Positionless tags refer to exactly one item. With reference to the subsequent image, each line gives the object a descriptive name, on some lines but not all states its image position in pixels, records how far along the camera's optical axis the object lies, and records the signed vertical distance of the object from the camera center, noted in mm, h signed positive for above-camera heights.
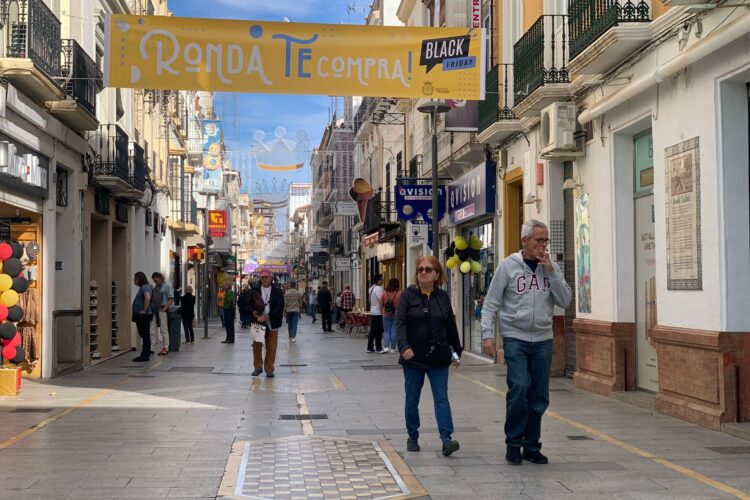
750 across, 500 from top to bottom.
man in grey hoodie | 7691 -460
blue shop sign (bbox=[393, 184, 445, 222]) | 21703 +1806
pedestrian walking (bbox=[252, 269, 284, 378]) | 15492 -590
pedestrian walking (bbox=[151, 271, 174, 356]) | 21234 -538
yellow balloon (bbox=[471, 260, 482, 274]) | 19688 +179
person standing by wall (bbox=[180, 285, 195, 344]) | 27109 -1015
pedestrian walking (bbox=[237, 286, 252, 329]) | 15539 -519
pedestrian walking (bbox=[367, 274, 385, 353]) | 22484 -1084
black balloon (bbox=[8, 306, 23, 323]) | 12703 -452
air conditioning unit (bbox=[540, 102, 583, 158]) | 13742 +2121
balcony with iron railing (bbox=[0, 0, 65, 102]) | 13219 +3461
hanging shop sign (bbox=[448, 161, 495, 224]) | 19031 +1775
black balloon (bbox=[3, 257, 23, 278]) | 12633 +173
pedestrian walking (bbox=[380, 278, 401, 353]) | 20297 -739
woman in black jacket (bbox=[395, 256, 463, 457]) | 8203 -569
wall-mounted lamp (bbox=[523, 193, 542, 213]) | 15922 +1283
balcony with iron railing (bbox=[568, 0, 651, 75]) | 10867 +2942
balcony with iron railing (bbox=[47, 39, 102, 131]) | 15554 +3344
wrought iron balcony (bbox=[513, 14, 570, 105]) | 14320 +3548
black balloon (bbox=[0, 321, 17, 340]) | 12492 -677
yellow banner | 12445 +2975
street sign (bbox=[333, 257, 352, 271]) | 46875 +638
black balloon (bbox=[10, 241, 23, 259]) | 12866 +411
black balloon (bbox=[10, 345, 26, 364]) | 12695 -1044
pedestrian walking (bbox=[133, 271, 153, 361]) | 20156 -837
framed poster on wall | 9812 +619
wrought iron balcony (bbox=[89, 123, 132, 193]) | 19422 +2599
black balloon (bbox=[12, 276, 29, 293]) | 12797 -59
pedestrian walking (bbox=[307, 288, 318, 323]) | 46819 -1370
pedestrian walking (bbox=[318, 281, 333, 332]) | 34834 -1078
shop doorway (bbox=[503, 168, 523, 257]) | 18125 +1206
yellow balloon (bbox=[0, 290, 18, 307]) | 12531 -244
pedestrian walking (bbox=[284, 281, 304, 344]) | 28172 -969
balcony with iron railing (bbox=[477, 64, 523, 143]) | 17062 +3186
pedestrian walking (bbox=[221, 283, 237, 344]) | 27516 -1054
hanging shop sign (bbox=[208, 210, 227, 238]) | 49656 +2916
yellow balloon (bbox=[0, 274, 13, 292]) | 12477 -29
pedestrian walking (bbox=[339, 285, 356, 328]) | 35438 -969
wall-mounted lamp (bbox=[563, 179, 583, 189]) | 13958 +1358
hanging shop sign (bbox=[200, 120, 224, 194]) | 52000 +6665
